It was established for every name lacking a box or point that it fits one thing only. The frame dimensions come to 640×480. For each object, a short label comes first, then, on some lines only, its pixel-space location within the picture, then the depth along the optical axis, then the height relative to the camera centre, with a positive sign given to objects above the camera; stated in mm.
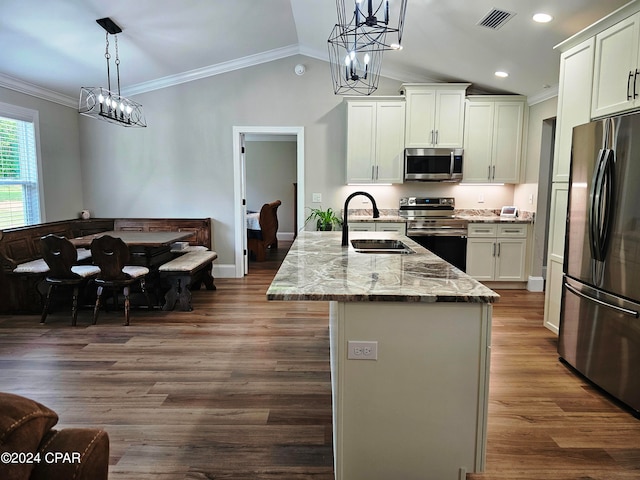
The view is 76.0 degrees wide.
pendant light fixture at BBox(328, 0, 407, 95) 1958 +1734
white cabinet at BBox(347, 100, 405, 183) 5324 +791
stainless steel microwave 5305 +487
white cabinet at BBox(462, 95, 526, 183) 5293 +835
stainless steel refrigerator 2355 -335
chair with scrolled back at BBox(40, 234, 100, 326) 3824 -712
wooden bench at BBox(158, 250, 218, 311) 4328 -846
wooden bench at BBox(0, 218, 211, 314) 4137 -714
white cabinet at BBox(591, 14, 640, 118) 2535 +892
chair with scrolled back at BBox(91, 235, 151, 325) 3867 -655
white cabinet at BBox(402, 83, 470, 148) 5262 +1117
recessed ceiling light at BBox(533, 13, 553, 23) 3266 +1493
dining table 4348 -502
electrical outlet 1695 -618
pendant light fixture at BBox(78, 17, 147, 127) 3639 +875
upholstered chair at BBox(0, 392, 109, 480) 767 -513
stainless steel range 5258 -438
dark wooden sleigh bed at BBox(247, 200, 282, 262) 7246 -655
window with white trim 4383 +312
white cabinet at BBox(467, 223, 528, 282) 5219 -628
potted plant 5516 -256
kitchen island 1674 -726
